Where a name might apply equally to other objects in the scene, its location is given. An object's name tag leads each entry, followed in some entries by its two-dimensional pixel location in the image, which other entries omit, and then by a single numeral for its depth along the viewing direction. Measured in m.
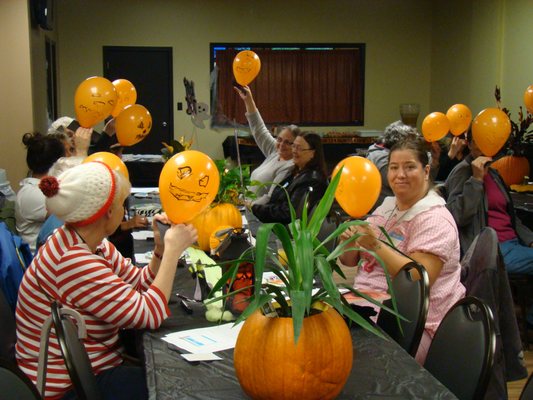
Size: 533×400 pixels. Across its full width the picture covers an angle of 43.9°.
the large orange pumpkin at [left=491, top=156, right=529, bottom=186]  5.89
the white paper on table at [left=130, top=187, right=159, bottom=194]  5.24
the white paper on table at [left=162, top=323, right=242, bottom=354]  1.85
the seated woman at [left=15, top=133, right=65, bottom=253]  3.66
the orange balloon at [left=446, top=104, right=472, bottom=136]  4.70
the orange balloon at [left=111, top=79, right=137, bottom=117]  4.60
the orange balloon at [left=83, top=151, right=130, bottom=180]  2.74
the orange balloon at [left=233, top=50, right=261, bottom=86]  4.94
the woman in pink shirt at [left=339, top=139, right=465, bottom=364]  2.41
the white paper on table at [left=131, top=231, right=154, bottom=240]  3.43
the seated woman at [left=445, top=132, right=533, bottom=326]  3.71
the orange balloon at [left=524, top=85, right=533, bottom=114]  4.68
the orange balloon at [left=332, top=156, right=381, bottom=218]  2.35
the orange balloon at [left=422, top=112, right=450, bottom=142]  4.59
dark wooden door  10.30
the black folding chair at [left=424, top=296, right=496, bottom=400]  1.67
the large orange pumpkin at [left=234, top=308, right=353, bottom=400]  1.45
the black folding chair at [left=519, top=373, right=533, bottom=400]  1.40
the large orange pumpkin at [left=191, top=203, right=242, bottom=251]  2.98
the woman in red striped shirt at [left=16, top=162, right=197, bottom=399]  1.89
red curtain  10.52
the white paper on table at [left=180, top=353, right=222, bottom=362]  1.75
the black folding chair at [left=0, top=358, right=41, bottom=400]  1.33
